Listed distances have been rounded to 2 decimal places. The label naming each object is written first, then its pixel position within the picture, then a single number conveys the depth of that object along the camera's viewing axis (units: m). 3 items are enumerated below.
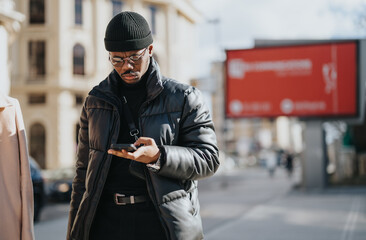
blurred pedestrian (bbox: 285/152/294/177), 33.91
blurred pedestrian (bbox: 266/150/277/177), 37.66
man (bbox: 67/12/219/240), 2.73
